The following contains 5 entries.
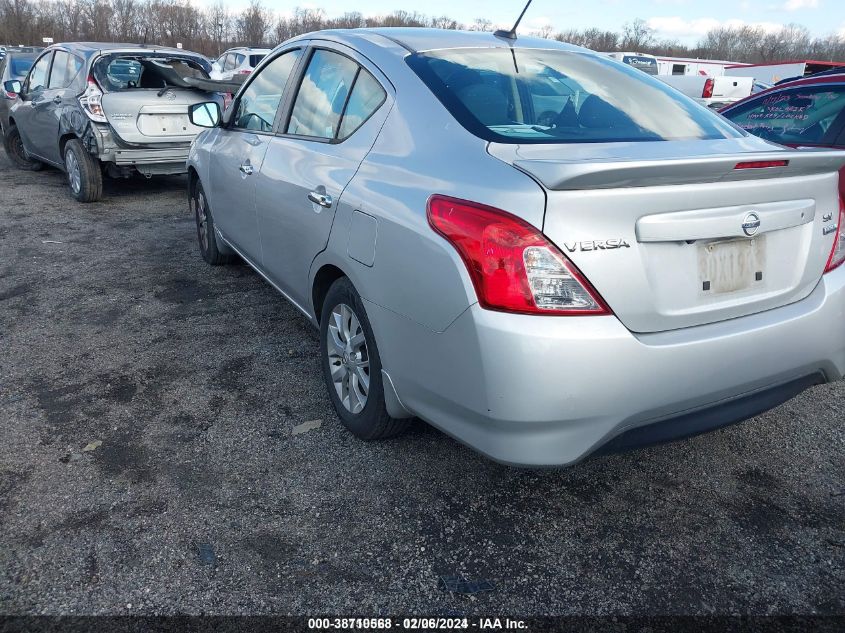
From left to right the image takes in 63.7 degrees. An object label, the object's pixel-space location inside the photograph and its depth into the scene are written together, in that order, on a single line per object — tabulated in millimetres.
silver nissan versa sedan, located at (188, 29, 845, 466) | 1956
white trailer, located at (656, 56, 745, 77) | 26328
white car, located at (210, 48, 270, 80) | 17430
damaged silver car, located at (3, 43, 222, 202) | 7113
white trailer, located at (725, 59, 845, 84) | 18422
